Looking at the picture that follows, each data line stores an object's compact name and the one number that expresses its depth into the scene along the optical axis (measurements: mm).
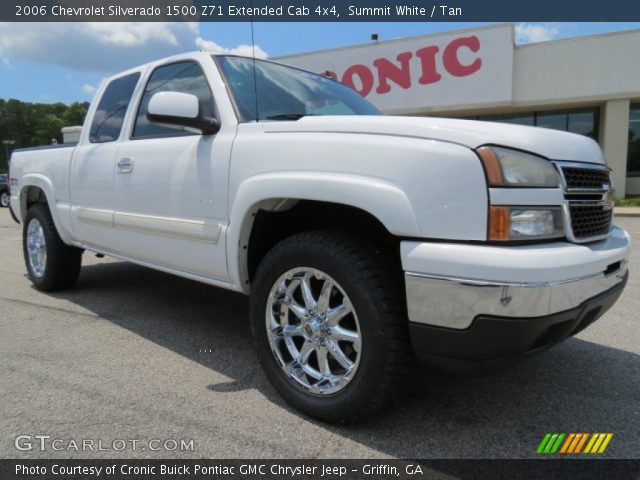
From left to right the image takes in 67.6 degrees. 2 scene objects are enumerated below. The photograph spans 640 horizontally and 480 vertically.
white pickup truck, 1782
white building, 14016
